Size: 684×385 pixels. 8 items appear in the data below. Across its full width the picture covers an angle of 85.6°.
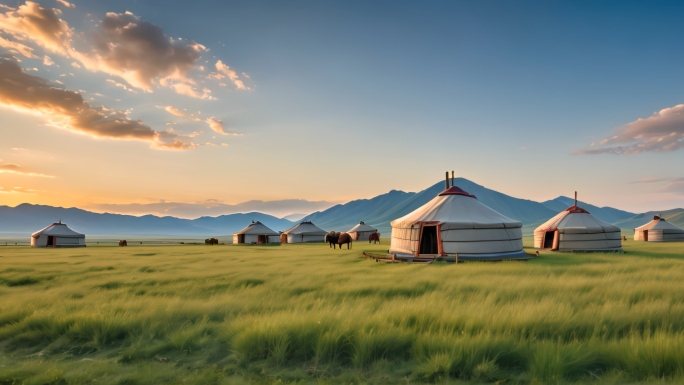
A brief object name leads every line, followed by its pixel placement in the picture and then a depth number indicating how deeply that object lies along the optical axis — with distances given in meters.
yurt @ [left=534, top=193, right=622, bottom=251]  25.80
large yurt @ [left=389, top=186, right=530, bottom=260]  19.91
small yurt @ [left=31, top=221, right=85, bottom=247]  45.75
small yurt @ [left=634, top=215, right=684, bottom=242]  43.72
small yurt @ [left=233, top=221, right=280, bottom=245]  52.69
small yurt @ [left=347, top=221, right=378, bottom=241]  58.25
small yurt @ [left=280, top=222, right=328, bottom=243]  51.91
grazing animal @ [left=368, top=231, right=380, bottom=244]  47.36
